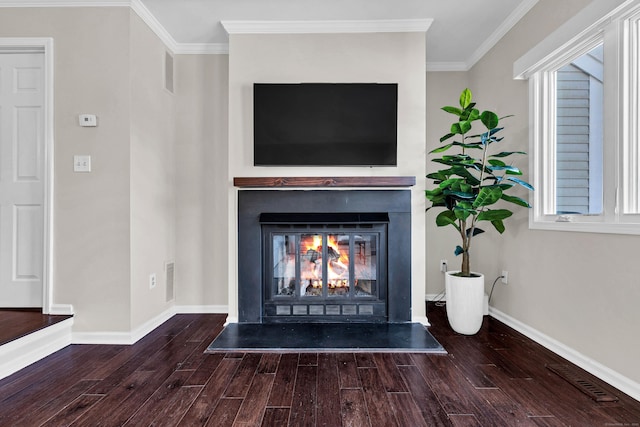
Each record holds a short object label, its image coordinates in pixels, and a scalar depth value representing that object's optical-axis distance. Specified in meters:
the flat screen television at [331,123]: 2.80
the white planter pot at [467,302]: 2.51
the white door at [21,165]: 2.52
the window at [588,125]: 1.81
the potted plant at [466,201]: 2.43
